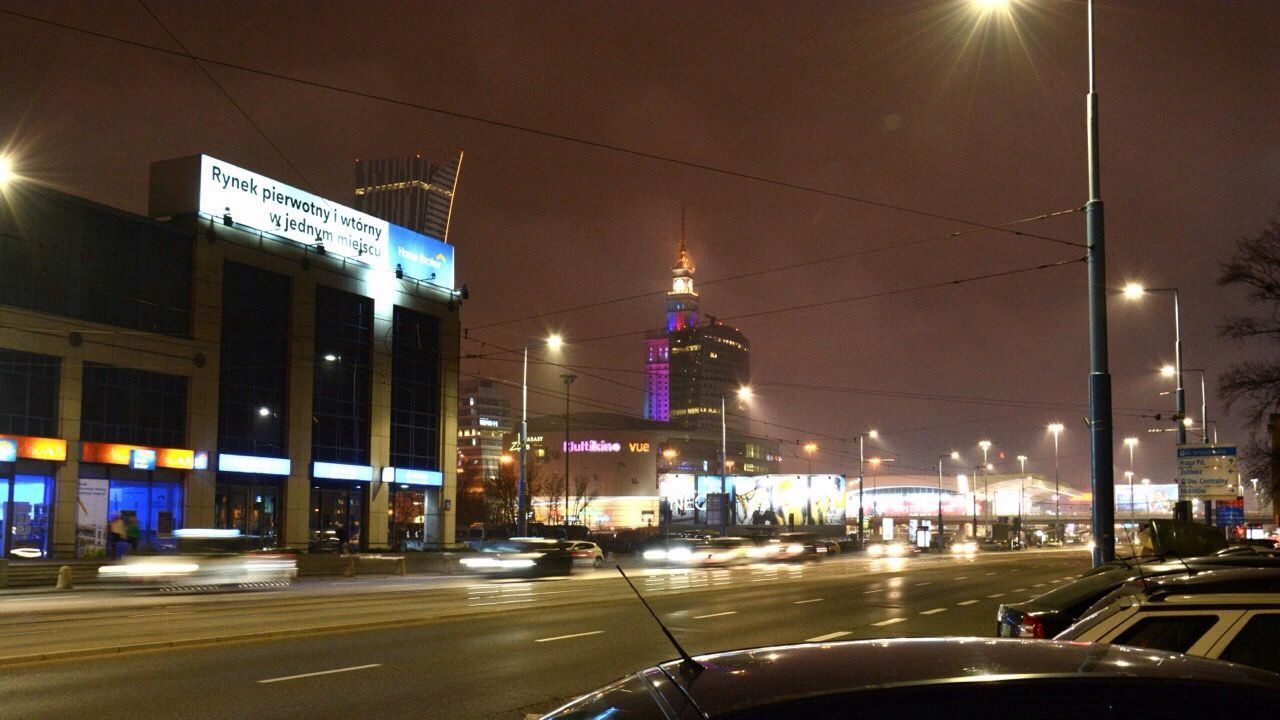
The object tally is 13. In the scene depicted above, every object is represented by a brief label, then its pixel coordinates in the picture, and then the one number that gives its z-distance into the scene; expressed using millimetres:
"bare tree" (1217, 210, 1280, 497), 38219
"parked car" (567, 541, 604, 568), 45531
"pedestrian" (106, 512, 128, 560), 32125
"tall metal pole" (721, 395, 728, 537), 68188
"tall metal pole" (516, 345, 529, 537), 48812
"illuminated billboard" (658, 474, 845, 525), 80688
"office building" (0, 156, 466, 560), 40031
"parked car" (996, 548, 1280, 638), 8922
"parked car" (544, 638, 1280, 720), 2451
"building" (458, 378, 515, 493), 132200
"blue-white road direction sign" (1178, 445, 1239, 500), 30453
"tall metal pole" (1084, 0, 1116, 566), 16094
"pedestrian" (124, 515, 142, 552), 32562
